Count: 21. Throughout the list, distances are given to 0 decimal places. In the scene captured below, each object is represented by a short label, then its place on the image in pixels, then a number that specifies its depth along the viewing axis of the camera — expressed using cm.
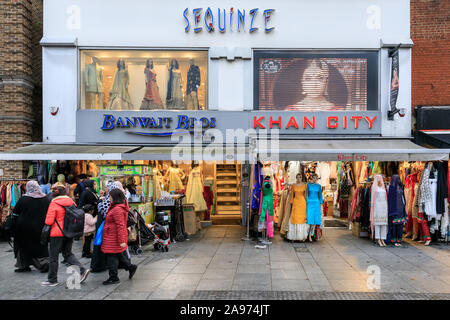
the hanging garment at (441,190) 966
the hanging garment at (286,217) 1052
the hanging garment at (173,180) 1273
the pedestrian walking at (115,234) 623
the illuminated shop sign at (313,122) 1194
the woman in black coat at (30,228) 702
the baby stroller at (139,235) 867
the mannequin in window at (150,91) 1233
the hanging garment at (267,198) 1005
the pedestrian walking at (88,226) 771
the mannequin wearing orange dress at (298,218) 1027
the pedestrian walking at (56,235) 622
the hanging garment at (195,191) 1208
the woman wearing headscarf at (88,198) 825
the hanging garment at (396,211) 979
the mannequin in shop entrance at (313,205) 1020
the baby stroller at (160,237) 915
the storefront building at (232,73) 1195
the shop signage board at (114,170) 1007
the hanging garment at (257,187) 1037
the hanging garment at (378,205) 976
